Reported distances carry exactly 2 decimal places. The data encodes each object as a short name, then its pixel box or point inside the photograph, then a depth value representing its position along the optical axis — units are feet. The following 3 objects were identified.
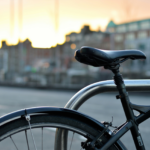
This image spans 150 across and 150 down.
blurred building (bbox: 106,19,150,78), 254.18
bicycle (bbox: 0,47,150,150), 5.09
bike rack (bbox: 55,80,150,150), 6.27
